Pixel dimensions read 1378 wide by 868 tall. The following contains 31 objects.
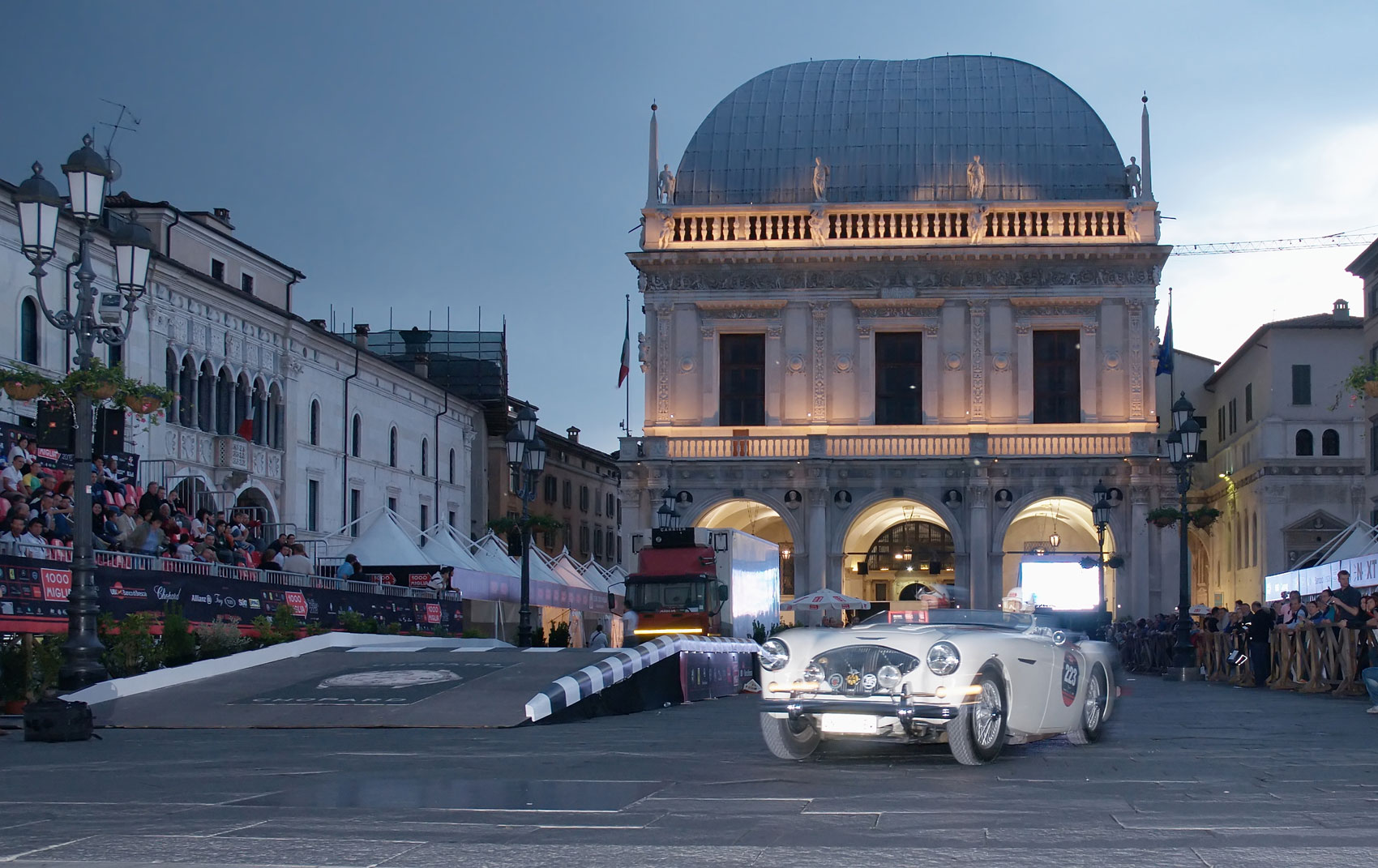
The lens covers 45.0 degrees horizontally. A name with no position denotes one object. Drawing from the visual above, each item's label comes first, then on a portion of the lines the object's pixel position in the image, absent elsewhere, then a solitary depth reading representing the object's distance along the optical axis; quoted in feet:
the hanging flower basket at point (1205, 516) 198.49
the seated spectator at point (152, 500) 91.45
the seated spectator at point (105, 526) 79.87
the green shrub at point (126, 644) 65.77
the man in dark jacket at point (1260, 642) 94.68
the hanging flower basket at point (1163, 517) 186.39
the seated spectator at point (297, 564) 95.96
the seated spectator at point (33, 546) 64.44
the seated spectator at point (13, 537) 63.26
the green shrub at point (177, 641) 69.72
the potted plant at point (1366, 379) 89.25
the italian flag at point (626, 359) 201.46
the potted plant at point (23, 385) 59.06
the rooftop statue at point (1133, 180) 203.72
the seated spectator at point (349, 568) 104.42
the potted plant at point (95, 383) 53.83
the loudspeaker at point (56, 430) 53.67
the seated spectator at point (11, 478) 77.51
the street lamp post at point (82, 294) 52.80
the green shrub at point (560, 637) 124.36
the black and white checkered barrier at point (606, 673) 57.11
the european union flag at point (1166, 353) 195.11
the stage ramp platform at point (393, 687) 57.31
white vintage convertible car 39.42
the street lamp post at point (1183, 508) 110.83
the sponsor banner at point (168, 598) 63.21
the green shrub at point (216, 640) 72.95
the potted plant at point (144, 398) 60.34
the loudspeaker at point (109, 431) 56.90
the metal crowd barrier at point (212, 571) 67.92
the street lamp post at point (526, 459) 102.06
